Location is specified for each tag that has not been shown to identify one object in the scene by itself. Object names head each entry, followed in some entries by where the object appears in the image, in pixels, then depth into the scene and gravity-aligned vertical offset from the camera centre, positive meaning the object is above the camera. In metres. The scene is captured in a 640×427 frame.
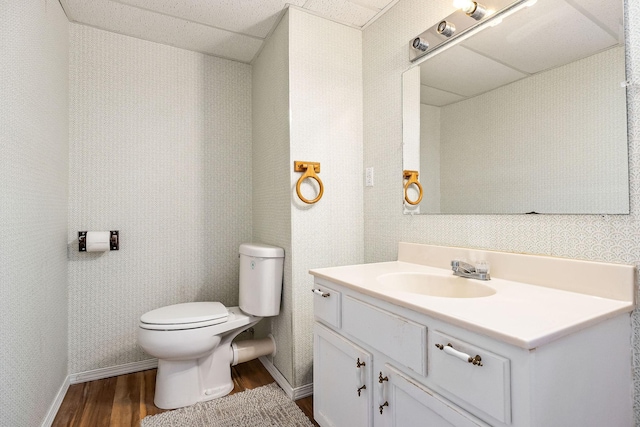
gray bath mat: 1.58 -1.02
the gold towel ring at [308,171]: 1.79 +0.24
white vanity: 0.71 -0.35
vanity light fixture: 1.29 +0.83
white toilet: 1.69 -0.65
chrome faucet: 1.22 -0.22
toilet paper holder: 1.95 -0.16
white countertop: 0.71 -0.25
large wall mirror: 0.99 +0.37
